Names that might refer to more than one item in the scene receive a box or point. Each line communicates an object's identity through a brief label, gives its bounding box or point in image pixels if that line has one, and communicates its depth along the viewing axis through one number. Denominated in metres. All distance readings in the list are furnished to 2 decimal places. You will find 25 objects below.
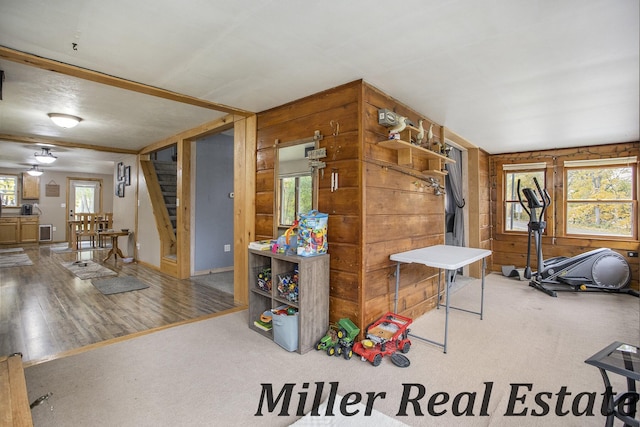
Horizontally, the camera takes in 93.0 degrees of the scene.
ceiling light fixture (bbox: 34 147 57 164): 6.11
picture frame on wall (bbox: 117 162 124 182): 6.98
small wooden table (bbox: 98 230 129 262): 6.28
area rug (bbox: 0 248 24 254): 7.56
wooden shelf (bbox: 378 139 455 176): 2.68
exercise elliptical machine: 4.32
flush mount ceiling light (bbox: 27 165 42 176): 8.45
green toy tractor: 2.36
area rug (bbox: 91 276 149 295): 4.17
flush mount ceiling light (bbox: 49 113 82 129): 3.72
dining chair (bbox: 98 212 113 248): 7.96
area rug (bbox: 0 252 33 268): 5.88
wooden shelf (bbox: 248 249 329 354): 2.40
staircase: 5.88
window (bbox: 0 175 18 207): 8.92
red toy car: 2.28
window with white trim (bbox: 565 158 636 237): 4.79
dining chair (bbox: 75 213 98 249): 7.55
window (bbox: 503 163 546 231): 5.58
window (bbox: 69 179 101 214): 10.10
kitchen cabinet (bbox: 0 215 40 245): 8.49
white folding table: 2.44
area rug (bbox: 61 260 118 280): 5.04
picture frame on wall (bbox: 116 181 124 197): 7.05
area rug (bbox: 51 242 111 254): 7.80
